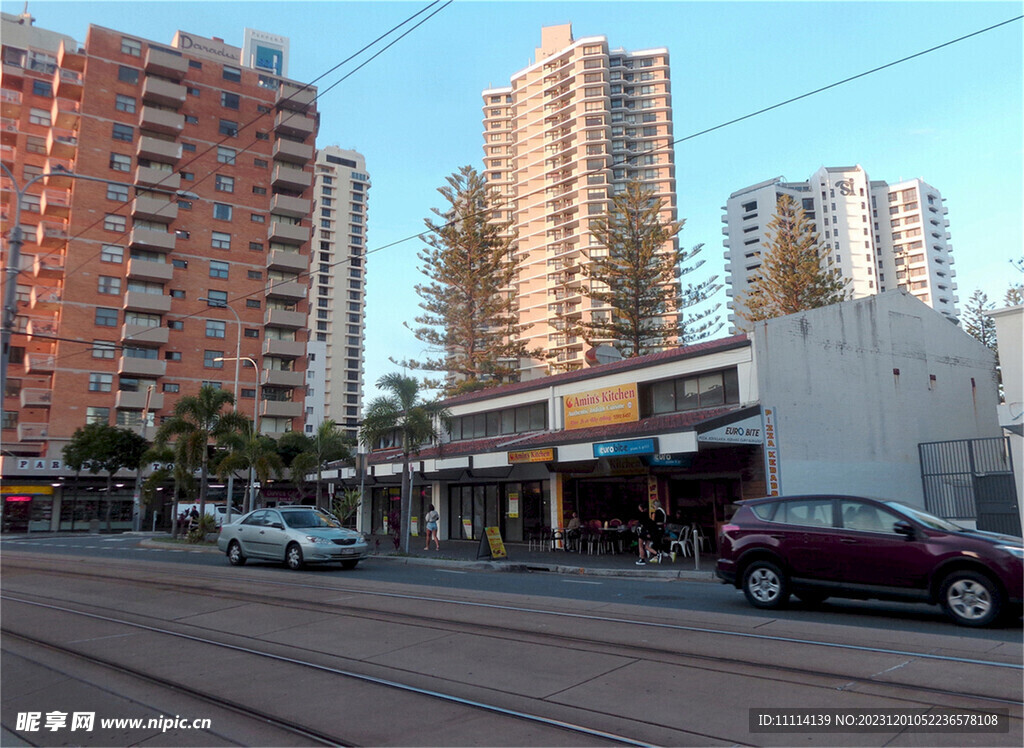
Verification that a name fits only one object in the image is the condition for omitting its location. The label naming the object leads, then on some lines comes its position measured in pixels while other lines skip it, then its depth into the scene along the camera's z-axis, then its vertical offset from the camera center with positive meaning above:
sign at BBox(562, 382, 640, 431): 24.89 +3.07
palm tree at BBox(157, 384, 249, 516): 32.44 +3.30
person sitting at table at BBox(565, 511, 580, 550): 24.23 -1.13
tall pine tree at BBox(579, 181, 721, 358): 48.91 +14.46
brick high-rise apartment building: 56.25 +21.87
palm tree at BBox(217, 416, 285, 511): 32.47 +1.90
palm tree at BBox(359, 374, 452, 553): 23.81 +2.53
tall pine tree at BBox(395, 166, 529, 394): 55.41 +15.00
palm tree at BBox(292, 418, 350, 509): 34.44 +2.30
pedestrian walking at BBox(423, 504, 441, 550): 25.48 -0.74
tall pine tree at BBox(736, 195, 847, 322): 48.62 +14.16
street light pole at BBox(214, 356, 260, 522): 33.93 +0.45
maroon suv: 8.98 -0.81
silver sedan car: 17.74 -0.95
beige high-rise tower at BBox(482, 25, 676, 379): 90.25 +43.08
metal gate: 21.34 +0.35
